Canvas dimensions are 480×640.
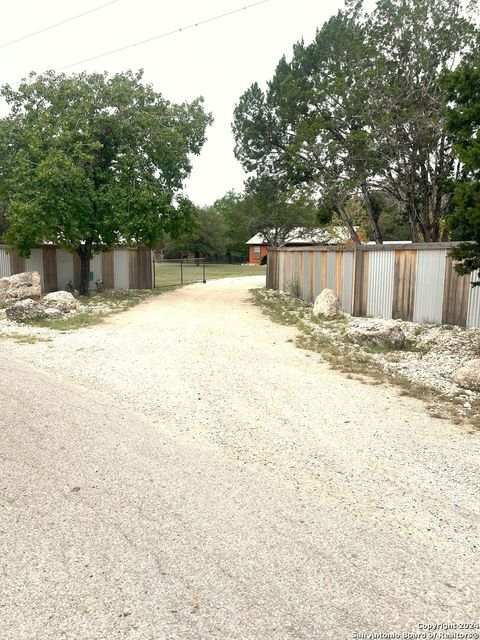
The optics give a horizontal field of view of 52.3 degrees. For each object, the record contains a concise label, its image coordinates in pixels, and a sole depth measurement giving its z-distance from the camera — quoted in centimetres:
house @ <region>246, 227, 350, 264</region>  3472
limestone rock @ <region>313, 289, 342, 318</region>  1251
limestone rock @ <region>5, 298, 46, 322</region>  1166
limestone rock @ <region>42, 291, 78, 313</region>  1334
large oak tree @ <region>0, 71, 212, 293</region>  1579
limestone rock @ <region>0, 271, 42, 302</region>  1509
